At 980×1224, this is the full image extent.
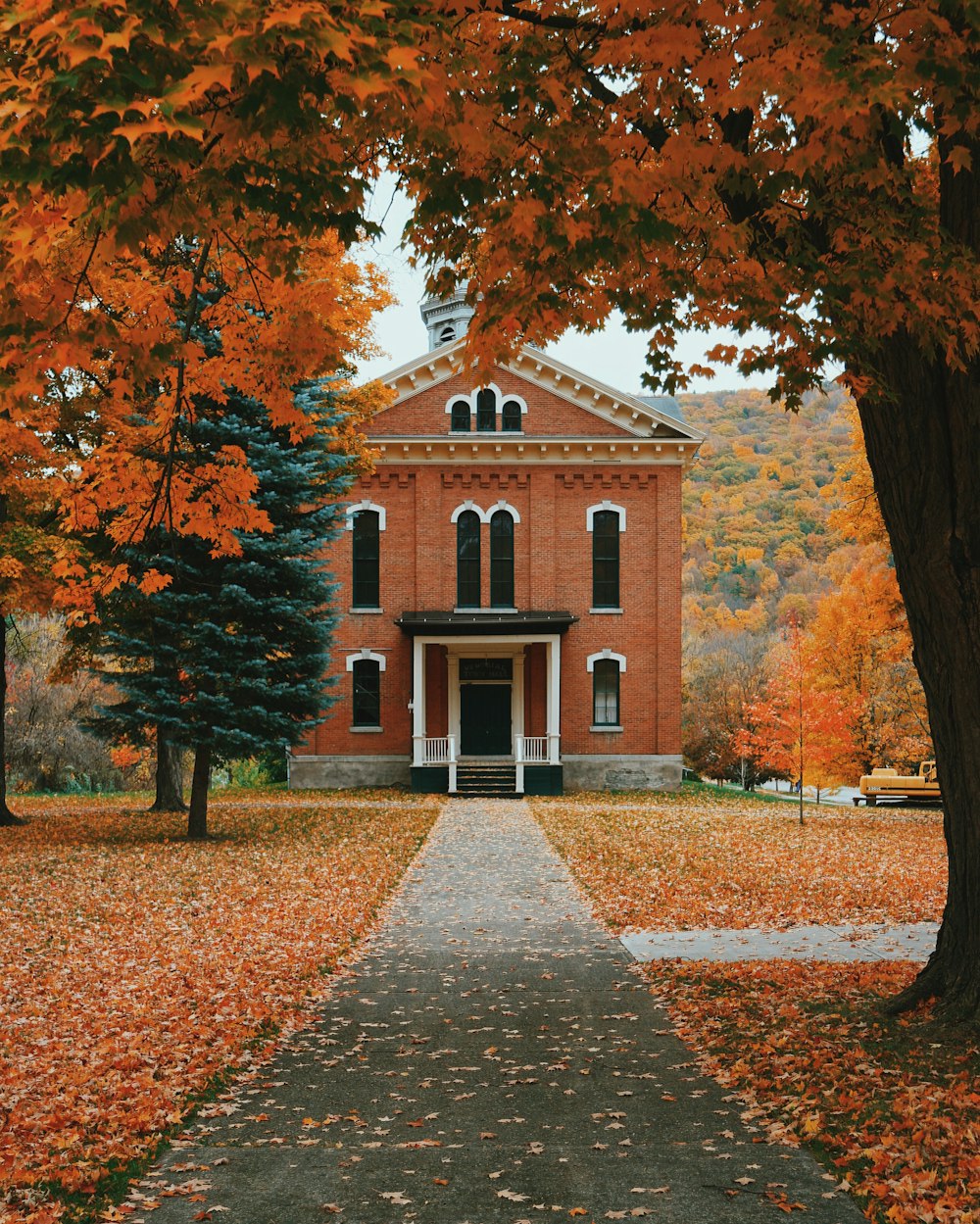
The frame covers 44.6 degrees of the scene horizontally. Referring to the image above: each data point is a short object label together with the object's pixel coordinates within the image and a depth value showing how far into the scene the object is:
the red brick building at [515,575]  34.06
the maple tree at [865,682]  39.94
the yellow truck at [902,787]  36.06
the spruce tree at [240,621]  20.20
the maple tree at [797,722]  26.44
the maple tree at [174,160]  4.07
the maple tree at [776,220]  6.39
